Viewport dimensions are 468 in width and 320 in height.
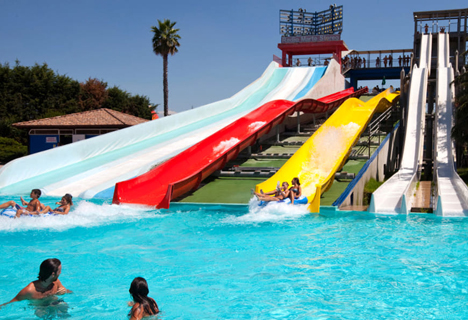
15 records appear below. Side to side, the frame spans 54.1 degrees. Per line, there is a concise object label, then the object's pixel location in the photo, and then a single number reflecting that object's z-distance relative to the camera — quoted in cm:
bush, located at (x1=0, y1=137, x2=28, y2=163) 2747
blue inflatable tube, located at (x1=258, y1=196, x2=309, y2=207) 1023
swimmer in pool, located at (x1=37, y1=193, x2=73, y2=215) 962
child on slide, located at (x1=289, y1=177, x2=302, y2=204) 1034
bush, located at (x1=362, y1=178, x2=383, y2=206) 1144
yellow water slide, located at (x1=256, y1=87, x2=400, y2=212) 1156
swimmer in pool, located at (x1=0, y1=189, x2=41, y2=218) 916
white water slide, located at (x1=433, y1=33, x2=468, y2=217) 973
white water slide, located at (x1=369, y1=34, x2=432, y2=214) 1011
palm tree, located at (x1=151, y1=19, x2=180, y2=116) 3300
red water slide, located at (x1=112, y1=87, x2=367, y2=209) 1151
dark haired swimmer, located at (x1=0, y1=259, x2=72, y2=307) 459
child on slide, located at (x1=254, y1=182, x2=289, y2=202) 1021
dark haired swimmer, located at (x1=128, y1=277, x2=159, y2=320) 412
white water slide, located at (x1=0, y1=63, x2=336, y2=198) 1389
